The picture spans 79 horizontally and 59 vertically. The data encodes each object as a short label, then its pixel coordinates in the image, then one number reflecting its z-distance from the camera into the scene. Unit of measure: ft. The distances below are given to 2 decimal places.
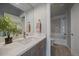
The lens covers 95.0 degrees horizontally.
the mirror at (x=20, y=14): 5.60
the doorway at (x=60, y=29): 5.85
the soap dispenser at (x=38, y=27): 5.91
